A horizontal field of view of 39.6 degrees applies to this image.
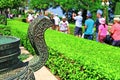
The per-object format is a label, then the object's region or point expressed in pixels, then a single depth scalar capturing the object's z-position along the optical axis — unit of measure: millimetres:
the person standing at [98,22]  5360
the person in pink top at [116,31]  4455
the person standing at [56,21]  7338
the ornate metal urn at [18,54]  1283
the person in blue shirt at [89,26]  5470
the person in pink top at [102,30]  5049
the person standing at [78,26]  6189
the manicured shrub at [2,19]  8348
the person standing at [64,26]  6408
